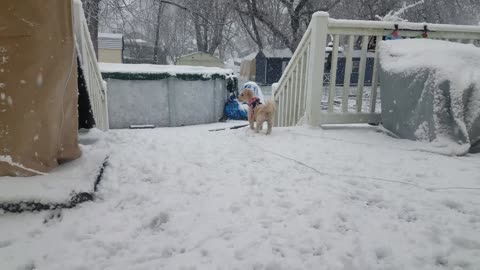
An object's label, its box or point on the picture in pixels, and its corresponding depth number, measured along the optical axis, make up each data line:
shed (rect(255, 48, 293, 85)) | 23.28
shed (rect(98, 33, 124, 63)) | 18.95
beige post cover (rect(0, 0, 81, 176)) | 1.63
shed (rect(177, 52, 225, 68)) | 19.83
